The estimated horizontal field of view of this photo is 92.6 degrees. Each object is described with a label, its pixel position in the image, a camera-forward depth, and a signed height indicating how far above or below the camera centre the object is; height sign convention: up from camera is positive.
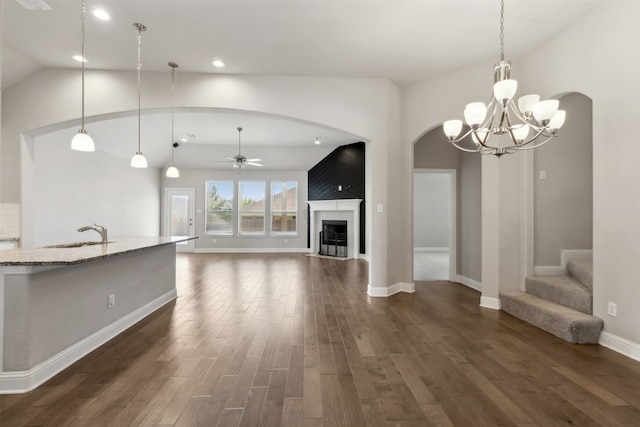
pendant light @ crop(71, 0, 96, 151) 2.85 +0.69
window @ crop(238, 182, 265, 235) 10.15 +0.31
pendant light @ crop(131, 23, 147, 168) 3.70 +0.72
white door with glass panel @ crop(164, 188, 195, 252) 10.03 +0.14
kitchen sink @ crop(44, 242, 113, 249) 3.51 -0.34
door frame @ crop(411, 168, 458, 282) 5.60 -0.02
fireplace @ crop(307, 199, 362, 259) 8.55 -0.04
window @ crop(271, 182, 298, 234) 10.17 +0.31
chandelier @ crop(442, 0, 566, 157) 2.34 +0.84
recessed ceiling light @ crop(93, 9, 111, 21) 3.20 +2.14
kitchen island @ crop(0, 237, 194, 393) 2.19 -0.76
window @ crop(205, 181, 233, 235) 10.11 +0.31
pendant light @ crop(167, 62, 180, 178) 4.34 +1.89
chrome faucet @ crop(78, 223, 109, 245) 3.54 -0.23
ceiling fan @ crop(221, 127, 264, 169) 7.22 +1.34
